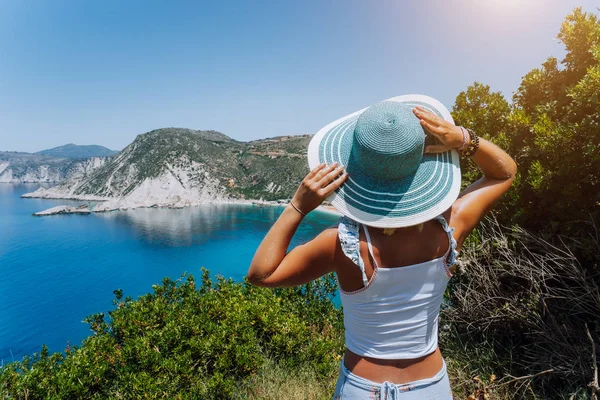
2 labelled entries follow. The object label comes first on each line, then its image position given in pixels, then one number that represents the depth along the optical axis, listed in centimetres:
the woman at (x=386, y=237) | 101
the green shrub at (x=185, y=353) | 373
